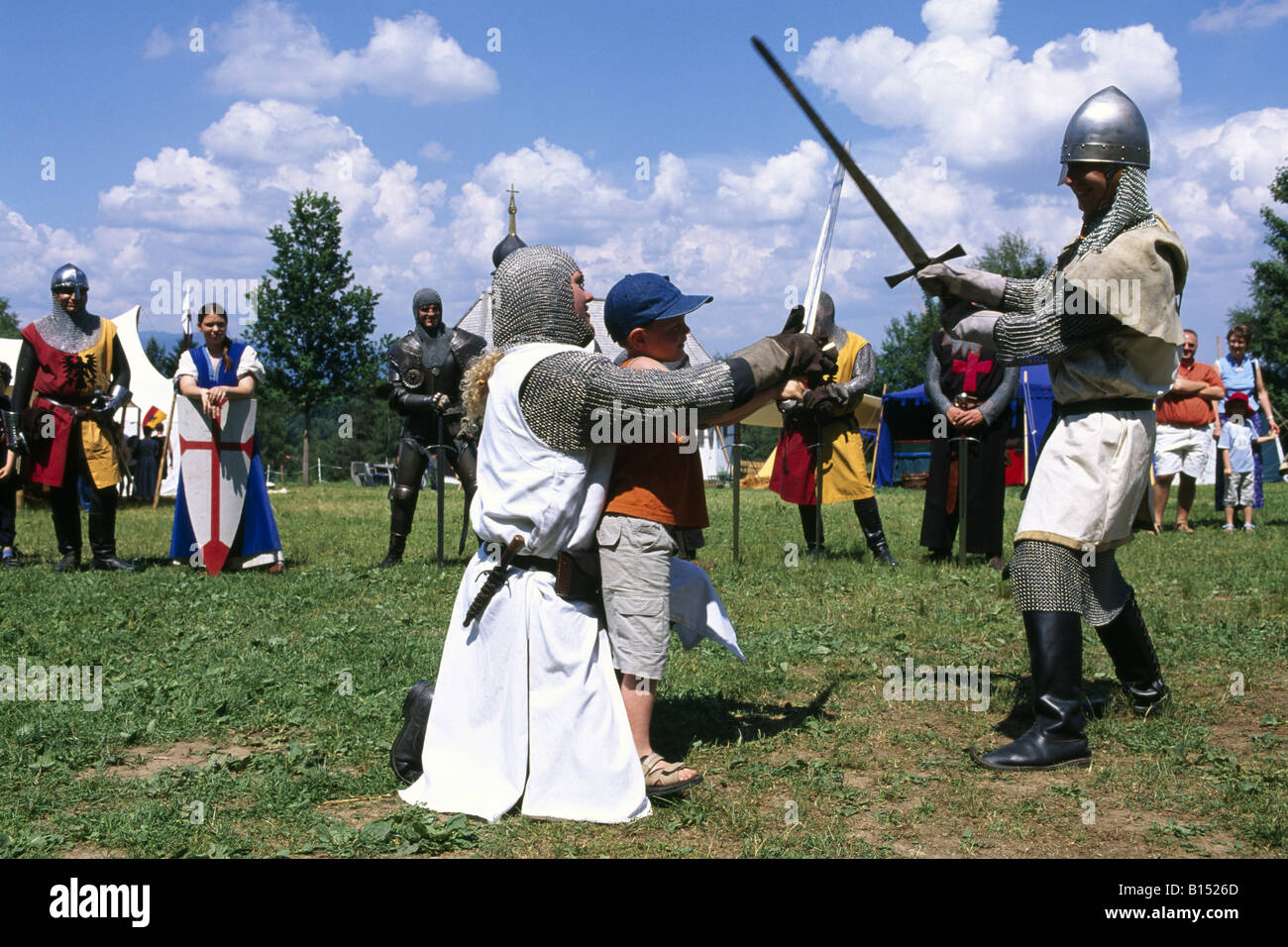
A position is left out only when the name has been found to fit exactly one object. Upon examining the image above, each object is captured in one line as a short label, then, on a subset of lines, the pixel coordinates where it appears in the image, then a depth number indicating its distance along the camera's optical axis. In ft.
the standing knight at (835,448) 27.89
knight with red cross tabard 26.76
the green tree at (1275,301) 119.75
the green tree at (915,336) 177.06
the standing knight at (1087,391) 12.10
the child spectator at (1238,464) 37.04
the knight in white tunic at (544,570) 10.48
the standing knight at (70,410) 28.12
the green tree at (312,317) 113.70
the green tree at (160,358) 195.55
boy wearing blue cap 11.00
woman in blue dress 25.89
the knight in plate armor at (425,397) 27.20
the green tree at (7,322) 263.08
